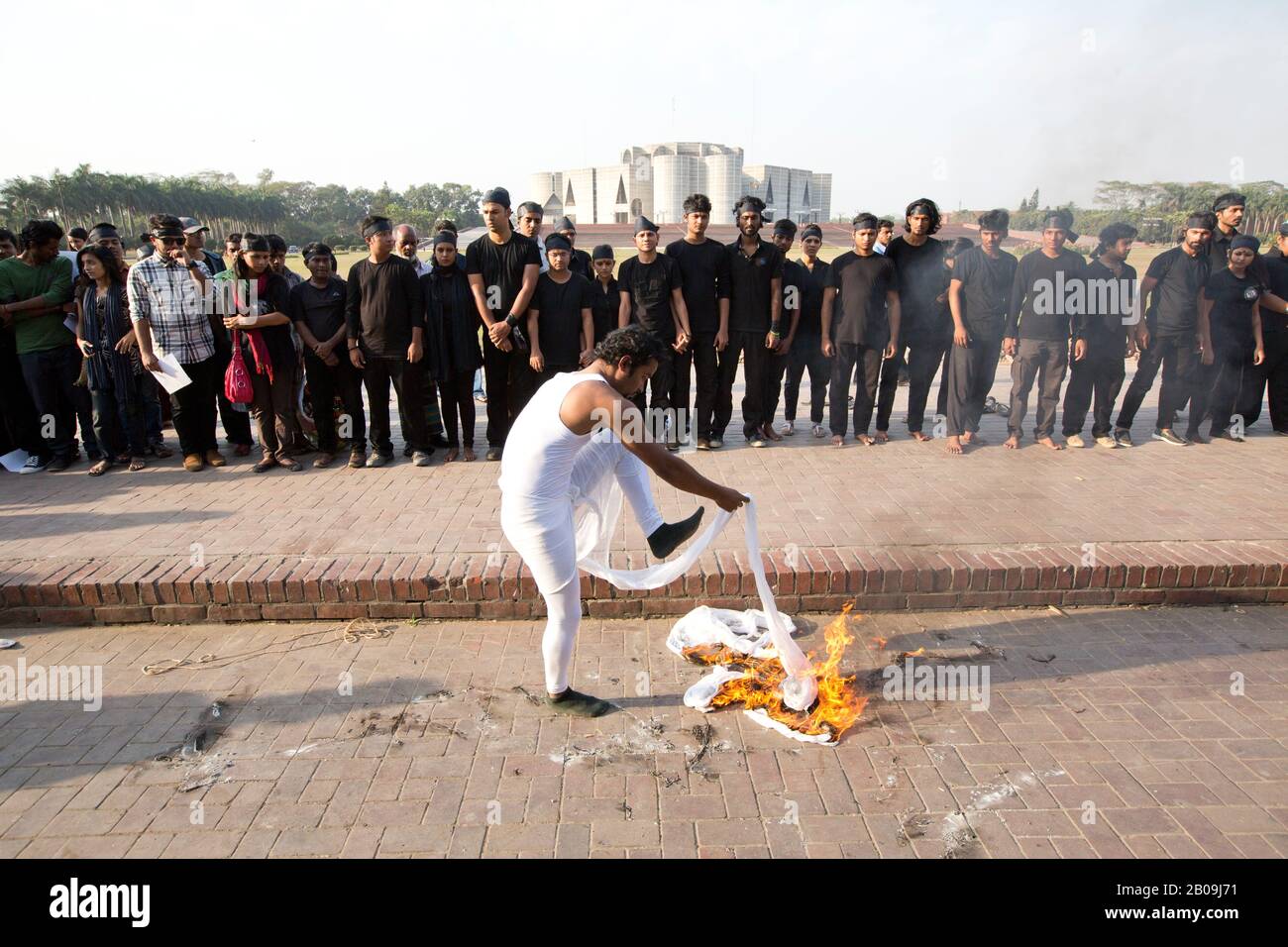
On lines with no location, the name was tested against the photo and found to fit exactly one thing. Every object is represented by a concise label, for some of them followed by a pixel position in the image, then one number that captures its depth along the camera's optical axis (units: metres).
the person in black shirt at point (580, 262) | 7.30
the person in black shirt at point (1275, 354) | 7.61
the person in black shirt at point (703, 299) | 6.98
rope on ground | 4.02
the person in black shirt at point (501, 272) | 6.54
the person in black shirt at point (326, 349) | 6.71
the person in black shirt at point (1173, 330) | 7.25
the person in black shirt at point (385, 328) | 6.43
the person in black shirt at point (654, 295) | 6.85
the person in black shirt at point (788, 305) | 7.45
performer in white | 3.17
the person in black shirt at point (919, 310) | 7.25
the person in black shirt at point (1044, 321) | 7.13
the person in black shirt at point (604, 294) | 6.91
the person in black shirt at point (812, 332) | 7.64
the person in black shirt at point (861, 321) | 7.18
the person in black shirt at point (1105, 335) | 7.21
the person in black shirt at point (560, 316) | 6.73
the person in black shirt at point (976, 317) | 7.17
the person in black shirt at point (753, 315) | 7.07
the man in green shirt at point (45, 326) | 6.58
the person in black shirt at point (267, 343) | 6.55
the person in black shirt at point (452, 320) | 6.73
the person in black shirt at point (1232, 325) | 7.30
